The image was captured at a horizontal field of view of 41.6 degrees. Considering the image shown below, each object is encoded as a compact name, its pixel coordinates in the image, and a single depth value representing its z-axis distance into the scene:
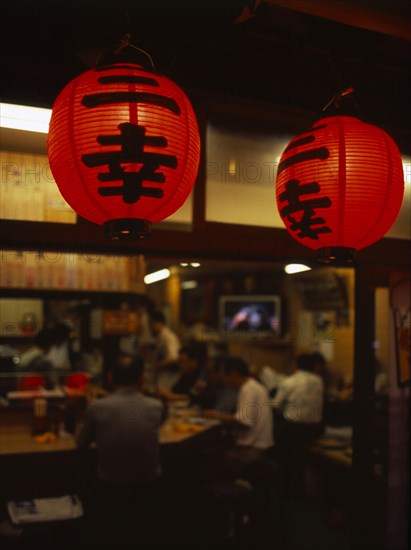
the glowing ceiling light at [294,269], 7.81
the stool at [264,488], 6.74
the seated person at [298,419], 8.37
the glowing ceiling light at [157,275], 11.66
